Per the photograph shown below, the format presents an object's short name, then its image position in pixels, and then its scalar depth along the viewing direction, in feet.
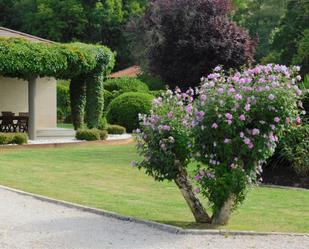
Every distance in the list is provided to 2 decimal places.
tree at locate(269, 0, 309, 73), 144.52
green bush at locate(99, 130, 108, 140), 85.83
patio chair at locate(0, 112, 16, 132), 84.85
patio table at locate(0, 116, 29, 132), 84.99
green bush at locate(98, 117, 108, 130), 94.17
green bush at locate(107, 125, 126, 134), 96.37
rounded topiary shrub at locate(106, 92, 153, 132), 104.88
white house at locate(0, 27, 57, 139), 98.71
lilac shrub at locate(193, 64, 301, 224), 29.07
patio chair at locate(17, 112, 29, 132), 85.61
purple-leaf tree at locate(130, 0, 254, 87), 122.83
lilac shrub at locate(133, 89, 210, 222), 30.35
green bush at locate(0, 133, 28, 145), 75.77
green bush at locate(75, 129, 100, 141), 83.97
